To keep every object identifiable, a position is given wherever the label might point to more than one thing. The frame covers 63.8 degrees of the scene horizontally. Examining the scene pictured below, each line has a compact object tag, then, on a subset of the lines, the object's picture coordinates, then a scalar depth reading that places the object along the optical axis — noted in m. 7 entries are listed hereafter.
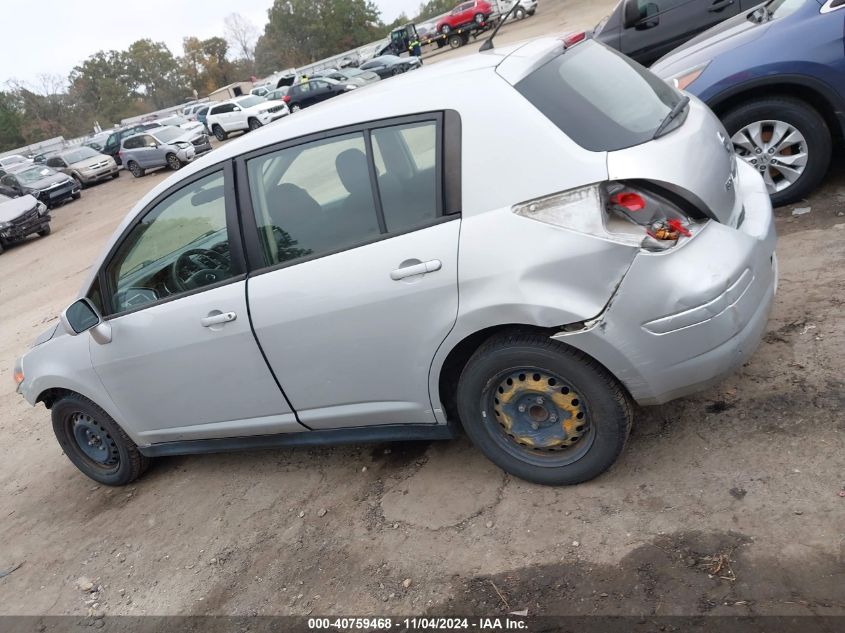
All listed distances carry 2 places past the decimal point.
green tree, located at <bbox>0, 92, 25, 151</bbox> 68.12
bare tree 104.38
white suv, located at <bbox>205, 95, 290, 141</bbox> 28.78
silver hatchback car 2.64
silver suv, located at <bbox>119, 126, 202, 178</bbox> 24.81
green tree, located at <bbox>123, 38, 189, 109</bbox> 98.94
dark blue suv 4.71
